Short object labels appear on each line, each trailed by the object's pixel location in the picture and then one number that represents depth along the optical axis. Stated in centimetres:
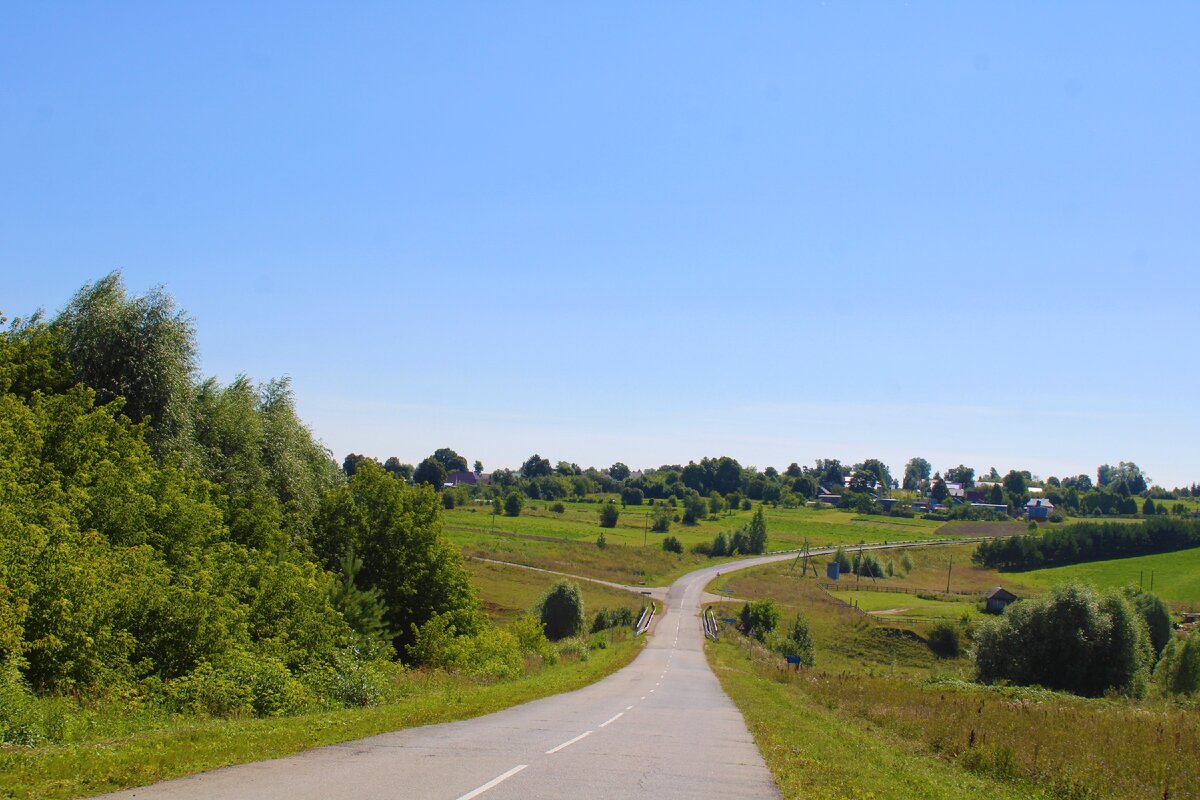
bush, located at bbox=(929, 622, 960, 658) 8069
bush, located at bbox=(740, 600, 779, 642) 7849
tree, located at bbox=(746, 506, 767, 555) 15334
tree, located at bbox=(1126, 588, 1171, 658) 7725
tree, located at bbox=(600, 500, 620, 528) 16788
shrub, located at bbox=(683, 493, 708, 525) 18325
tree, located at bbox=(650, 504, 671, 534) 16875
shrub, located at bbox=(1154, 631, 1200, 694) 6372
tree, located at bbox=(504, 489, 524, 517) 17226
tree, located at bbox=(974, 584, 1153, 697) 5656
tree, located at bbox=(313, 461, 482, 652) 4050
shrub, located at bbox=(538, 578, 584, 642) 6856
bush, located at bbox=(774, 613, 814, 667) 6748
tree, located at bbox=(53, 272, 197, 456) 3538
